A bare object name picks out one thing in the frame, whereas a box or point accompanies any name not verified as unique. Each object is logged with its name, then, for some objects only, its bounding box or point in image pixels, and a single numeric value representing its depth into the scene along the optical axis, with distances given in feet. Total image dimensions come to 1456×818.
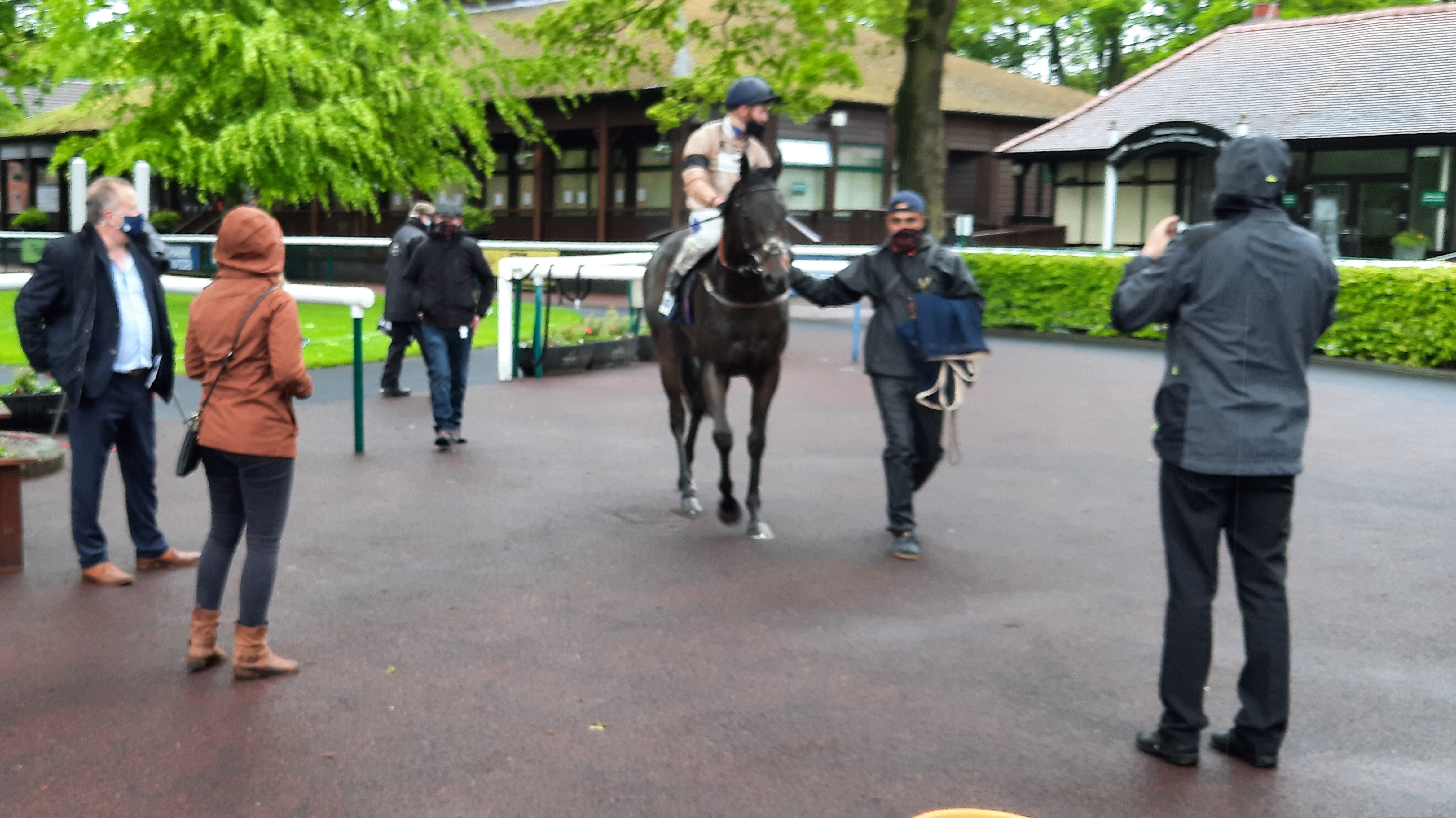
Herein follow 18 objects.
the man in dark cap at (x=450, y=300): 35.37
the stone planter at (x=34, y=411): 34.06
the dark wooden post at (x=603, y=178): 111.55
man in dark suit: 20.62
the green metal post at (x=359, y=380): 33.17
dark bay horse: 23.80
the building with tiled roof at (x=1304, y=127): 96.99
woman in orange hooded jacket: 16.81
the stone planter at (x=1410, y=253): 95.30
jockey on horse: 25.03
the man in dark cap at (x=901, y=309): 24.11
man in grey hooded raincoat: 14.39
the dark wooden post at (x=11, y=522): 21.76
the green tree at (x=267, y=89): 72.18
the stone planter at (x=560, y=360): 49.85
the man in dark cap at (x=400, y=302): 42.39
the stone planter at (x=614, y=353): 52.70
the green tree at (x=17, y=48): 92.99
